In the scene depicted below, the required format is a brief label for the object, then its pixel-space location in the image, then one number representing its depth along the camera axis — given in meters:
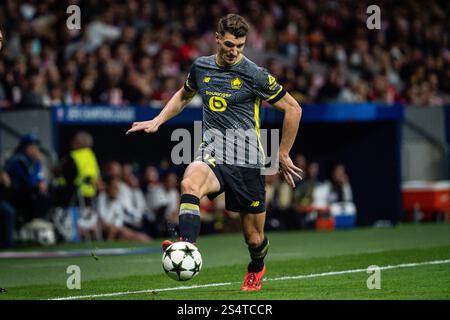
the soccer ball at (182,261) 17.19
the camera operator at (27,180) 34.22
